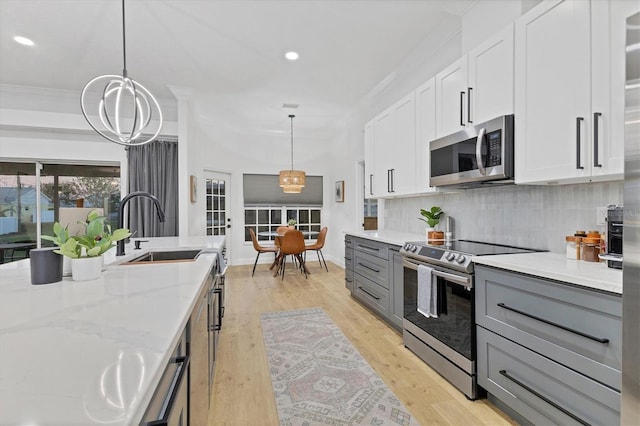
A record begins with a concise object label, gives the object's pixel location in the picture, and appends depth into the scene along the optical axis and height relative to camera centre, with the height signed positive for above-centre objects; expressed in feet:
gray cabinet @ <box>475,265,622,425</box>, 4.16 -2.13
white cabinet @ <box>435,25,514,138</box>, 6.77 +3.05
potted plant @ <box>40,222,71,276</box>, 4.27 -0.37
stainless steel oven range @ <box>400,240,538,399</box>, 6.43 -2.20
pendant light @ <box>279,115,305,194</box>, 18.20 +1.89
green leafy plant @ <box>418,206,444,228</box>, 10.41 -0.13
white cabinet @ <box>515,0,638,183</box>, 4.88 +2.08
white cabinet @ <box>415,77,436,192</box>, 9.38 +2.55
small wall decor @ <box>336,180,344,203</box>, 20.61 +1.34
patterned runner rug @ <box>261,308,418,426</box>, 5.98 -3.88
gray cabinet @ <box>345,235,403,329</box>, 9.62 -2.28
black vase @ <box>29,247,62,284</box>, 4.15 -0.72
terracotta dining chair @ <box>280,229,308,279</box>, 17.47 -1.78
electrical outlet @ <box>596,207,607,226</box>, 5.79 -0.09
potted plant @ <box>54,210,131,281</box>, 4.30 -0.54
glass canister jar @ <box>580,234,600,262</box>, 5.39 -0.66
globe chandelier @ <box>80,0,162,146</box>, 14.96 +5.10
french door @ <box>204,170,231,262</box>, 20.20 +0.47
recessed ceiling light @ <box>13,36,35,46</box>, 10.38 +5.76
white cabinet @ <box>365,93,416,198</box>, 10.57 +2.26
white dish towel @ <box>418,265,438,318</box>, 7.36 -1.96
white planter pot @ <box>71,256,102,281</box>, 4.35 -0.79
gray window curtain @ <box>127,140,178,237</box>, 15.72 +1.41
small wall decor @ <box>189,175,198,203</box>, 15.69 +1.22
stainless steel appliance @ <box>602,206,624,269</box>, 4.86 -0.41
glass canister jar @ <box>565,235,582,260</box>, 5.72 -0.67
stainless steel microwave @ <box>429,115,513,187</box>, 6.66 +1.33
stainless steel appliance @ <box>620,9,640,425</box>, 2.20 -0.16
